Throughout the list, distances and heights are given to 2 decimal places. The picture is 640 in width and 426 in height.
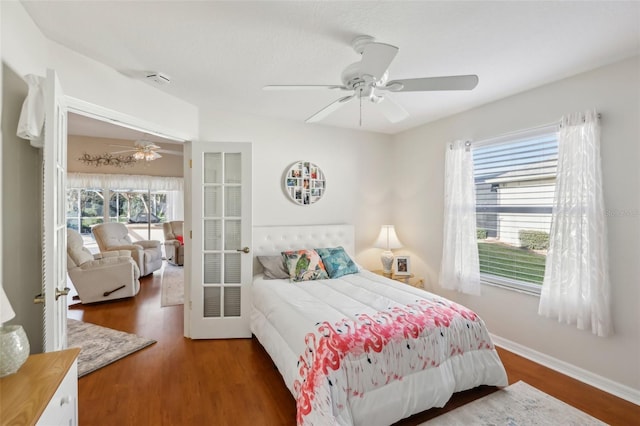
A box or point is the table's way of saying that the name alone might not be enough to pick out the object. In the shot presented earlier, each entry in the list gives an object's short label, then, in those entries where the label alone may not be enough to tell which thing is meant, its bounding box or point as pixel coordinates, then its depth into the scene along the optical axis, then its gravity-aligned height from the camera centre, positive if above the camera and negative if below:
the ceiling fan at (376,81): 1.63 +0.85
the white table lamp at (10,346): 1.09 -0.51
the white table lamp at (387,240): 4.14 -0.39
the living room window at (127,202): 6.27 +0.24
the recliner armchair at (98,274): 4.11 -0.89
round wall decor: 3.83 +0.40
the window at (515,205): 2.80 +0.08
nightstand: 3.85 -0.87
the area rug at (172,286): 4.43 -1.31
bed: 1.73 -0.93
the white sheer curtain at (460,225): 3.31 -0.14
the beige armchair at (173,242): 6.72 -0.69
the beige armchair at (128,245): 5.52 -0.64
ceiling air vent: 2.50 +1.17
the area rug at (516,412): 1.96 -1.39
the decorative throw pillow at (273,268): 3.27 -0.63
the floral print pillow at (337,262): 3.30 -0.58
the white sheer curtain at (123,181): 5.99 +0.67
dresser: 0.97 -0.66
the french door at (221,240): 3.19 -0.30
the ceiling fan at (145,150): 5.44 +1.20
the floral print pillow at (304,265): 3.17 -0.59
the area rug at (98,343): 2.64 -1.35
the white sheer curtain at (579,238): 2.31 -0.21
